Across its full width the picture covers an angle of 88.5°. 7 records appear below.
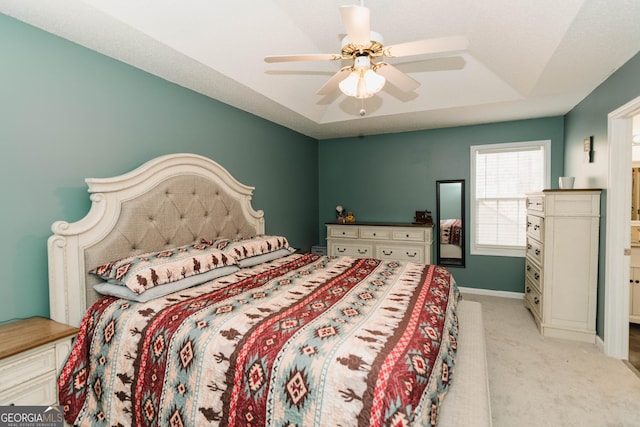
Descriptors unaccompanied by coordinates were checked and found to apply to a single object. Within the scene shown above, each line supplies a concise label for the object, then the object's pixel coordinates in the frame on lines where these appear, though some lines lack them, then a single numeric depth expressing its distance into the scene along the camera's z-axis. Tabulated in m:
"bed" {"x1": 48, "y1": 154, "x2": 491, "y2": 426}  1.26
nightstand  1.51
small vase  3.38
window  4.33
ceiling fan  1.68
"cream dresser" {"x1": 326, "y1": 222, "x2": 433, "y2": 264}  4.51
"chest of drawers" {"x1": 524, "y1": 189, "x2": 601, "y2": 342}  3.07
